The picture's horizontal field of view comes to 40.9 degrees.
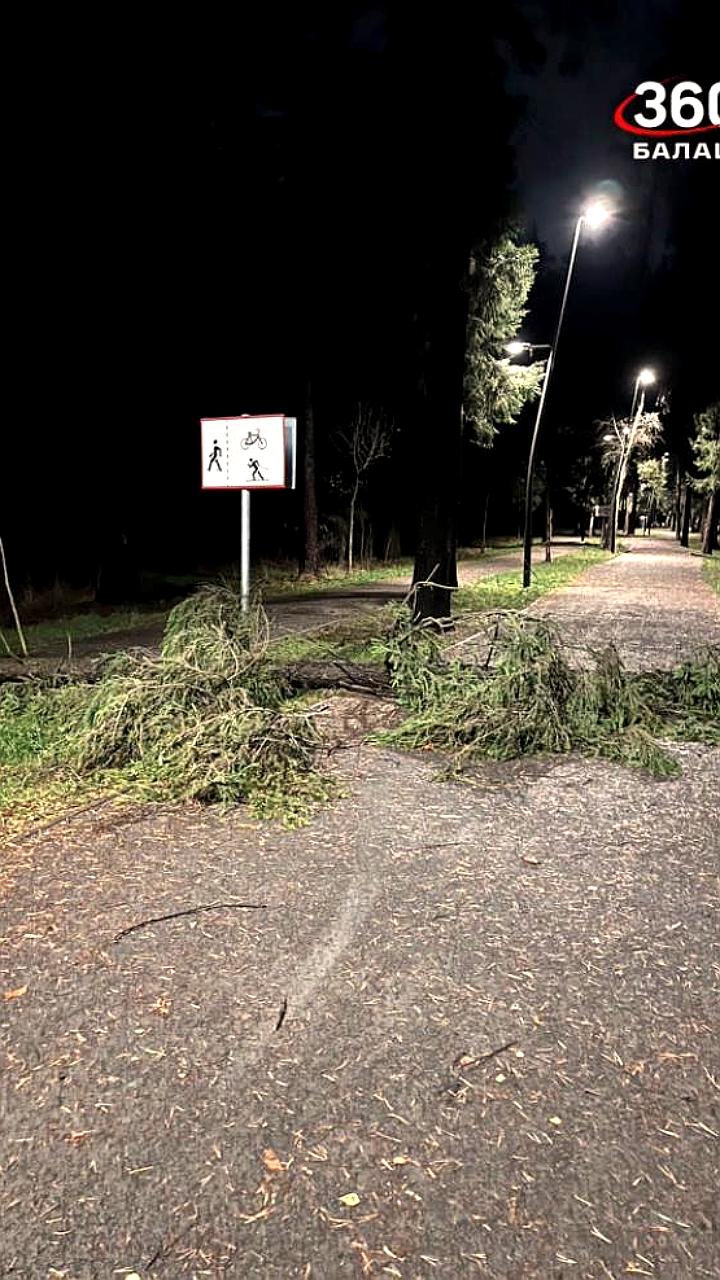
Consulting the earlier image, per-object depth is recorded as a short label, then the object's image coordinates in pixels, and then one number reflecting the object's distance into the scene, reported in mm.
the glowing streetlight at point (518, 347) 23688
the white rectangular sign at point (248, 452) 10070
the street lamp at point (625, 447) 44312
